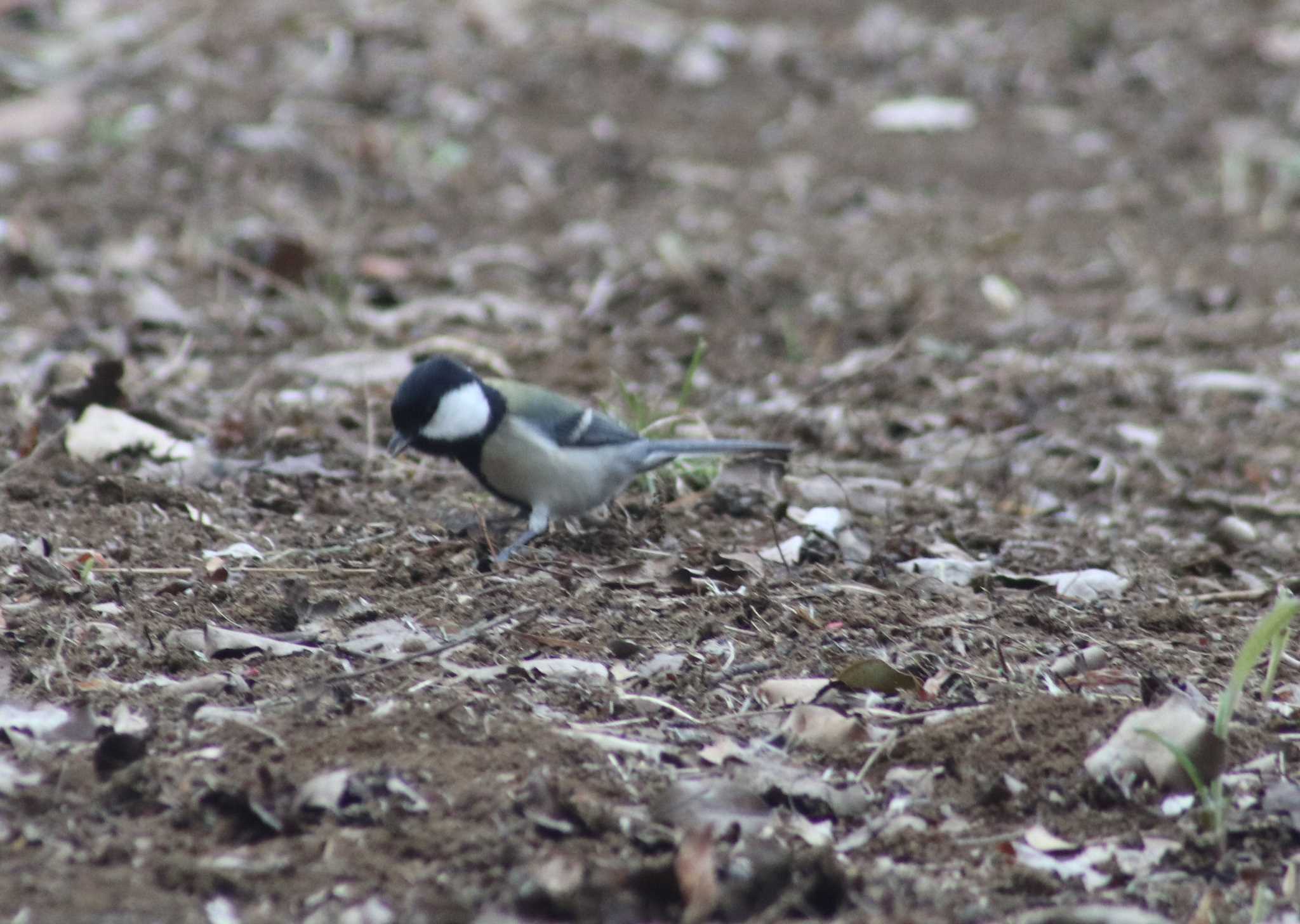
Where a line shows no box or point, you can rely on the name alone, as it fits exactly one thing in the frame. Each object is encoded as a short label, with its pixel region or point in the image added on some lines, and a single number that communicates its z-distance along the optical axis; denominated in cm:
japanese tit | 816
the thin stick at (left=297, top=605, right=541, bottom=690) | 584
